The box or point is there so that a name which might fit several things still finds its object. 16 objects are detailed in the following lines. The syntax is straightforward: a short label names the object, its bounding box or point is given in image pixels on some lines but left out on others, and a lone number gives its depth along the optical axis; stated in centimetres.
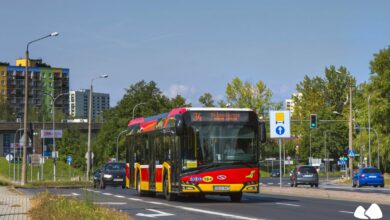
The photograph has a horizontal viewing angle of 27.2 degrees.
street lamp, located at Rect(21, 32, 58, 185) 4633
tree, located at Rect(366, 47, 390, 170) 8350
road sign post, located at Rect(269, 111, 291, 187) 3919
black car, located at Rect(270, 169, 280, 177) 11662
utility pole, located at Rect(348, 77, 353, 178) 6205
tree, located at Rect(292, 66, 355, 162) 13138
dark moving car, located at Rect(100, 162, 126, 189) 4753
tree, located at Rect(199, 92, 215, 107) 12550
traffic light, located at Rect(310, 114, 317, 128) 5700
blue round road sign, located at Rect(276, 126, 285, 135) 3916
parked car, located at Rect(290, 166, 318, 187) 5647
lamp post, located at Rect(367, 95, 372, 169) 8059
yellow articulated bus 2572
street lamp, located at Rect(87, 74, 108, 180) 5776
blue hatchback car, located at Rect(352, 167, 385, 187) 5412
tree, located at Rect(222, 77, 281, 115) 12019
